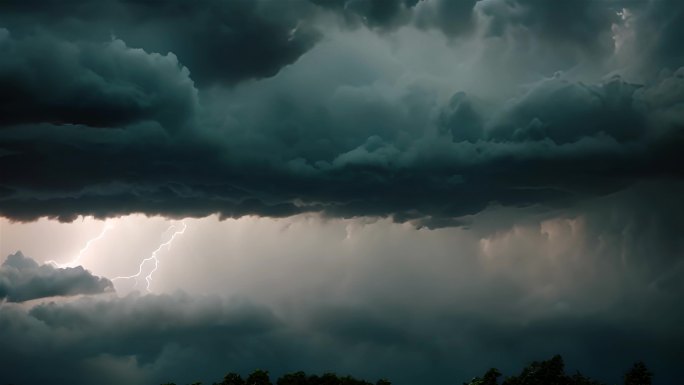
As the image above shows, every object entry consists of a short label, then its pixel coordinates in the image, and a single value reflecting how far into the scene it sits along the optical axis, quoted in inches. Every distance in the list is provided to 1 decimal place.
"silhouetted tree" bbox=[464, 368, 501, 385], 4943.4
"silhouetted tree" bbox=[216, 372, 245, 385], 5460.6
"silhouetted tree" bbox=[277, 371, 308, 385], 5511.8
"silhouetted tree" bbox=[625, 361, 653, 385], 4790.8
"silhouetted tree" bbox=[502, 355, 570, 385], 5022.9
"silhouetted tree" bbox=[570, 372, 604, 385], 5078.7
